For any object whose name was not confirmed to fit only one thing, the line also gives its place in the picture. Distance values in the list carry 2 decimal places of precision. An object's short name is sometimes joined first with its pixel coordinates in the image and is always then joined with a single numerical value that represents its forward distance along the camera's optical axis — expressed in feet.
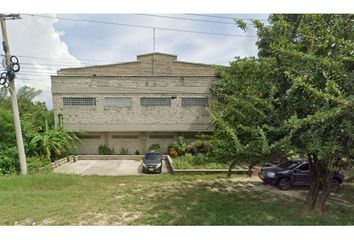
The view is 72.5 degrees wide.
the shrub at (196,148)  71.28
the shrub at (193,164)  52.80
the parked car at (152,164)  49.98
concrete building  73.97
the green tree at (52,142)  57.07
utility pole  41.65
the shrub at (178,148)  71.56
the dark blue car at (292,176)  38.31
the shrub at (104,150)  74.79
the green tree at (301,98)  20.17
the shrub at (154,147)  76.28
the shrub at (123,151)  76.74
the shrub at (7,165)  44.07
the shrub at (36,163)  47.25
